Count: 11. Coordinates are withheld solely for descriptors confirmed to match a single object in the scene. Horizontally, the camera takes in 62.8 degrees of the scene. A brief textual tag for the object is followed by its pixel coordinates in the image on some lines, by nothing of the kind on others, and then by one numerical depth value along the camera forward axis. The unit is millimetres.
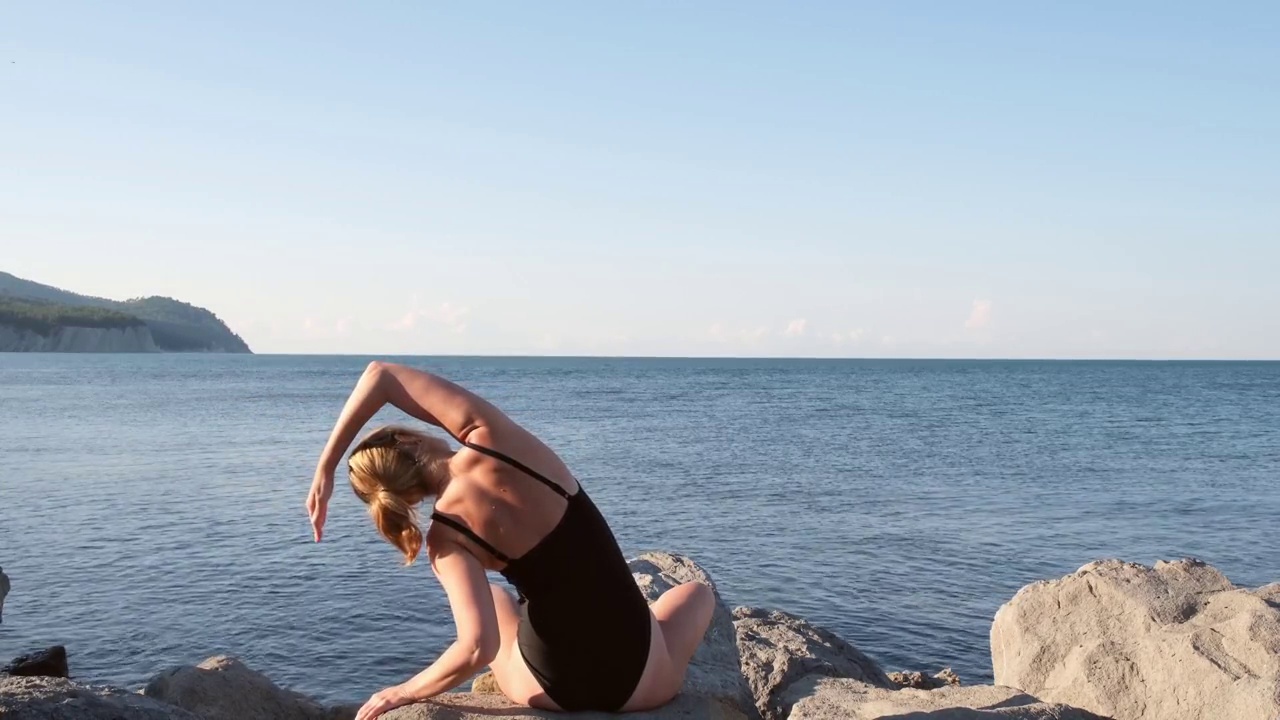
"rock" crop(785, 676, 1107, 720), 5037
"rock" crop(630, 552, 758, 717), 5453
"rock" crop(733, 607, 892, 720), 7059
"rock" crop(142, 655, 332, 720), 5984
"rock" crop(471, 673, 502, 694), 5332
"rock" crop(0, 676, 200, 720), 3648
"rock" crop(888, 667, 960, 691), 9055
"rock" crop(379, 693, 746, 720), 4582
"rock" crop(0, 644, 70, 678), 7785
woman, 4090
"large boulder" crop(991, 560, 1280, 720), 5945
